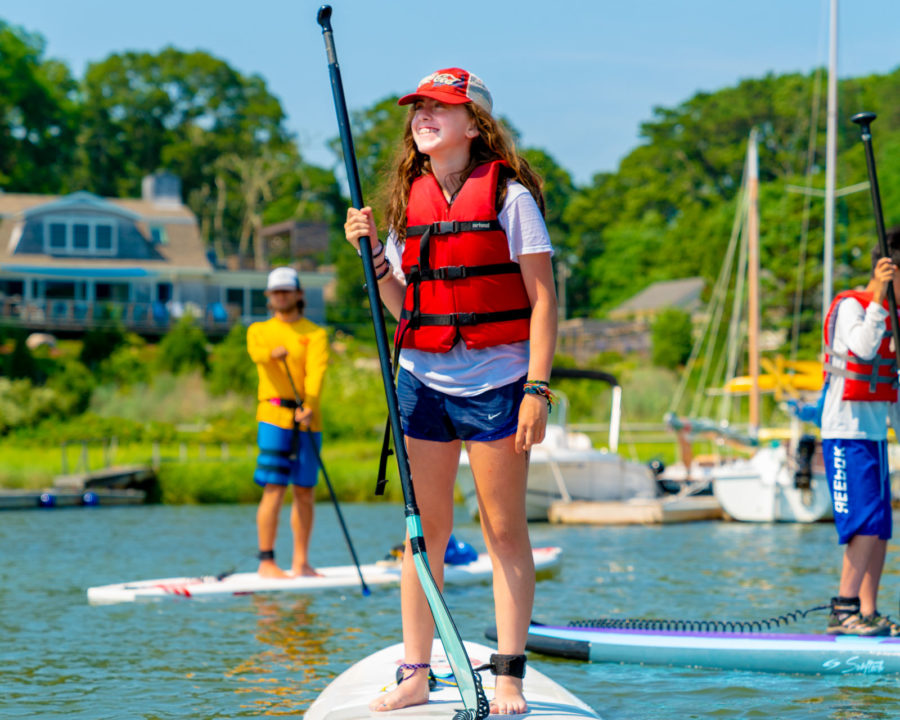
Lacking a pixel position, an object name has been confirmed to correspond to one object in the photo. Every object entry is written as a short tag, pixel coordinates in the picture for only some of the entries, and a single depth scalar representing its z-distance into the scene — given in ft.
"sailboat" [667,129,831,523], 64.80
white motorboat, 66.64
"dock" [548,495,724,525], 63.26
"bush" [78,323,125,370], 128.16
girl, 13.55
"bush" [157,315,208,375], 122.52
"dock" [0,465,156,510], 70.59
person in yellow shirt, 28.14
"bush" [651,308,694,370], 150.20
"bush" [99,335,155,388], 120.78
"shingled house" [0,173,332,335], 147.43
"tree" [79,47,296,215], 238.27
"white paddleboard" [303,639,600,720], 13.73
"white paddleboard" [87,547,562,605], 28.71
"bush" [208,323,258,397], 115.34
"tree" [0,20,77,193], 208.74
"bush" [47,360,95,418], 106.32
